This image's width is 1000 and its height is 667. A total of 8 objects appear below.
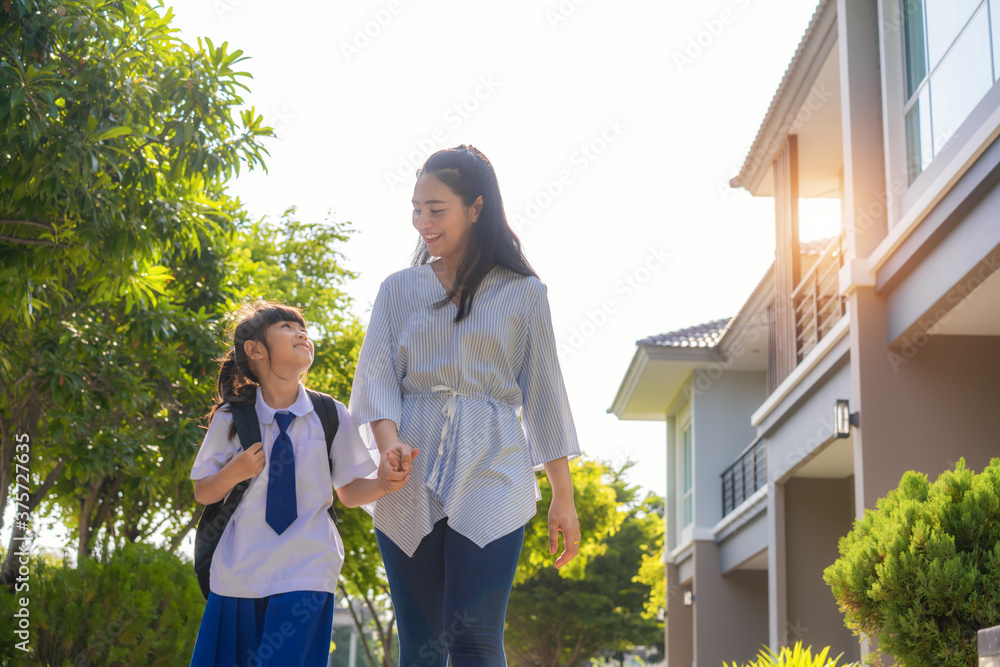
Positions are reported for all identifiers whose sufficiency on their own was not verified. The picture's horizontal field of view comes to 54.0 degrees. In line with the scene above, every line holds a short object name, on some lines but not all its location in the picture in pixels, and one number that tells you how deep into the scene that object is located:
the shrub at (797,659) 6.56
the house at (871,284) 7.30
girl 2.81
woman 2.73
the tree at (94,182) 6.01
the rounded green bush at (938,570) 4.82
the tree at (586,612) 35.16
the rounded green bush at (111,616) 7.89
